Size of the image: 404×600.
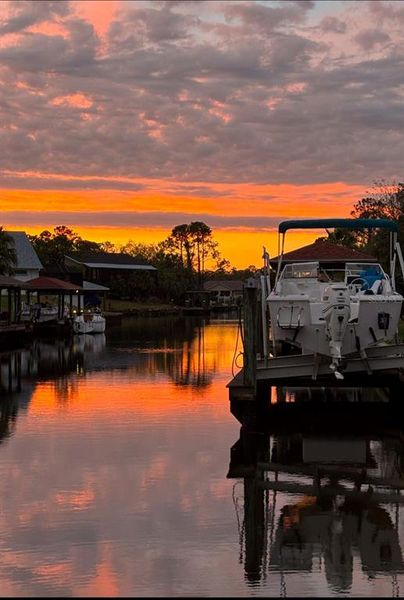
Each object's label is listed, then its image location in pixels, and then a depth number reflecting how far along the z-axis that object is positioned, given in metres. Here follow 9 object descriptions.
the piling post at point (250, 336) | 18.56
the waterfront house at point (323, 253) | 37.74
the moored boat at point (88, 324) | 67.25
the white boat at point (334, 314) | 18.66
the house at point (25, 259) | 101.62
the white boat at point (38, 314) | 65.38
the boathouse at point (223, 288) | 186.50
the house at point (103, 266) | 132.38
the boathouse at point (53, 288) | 65.38
